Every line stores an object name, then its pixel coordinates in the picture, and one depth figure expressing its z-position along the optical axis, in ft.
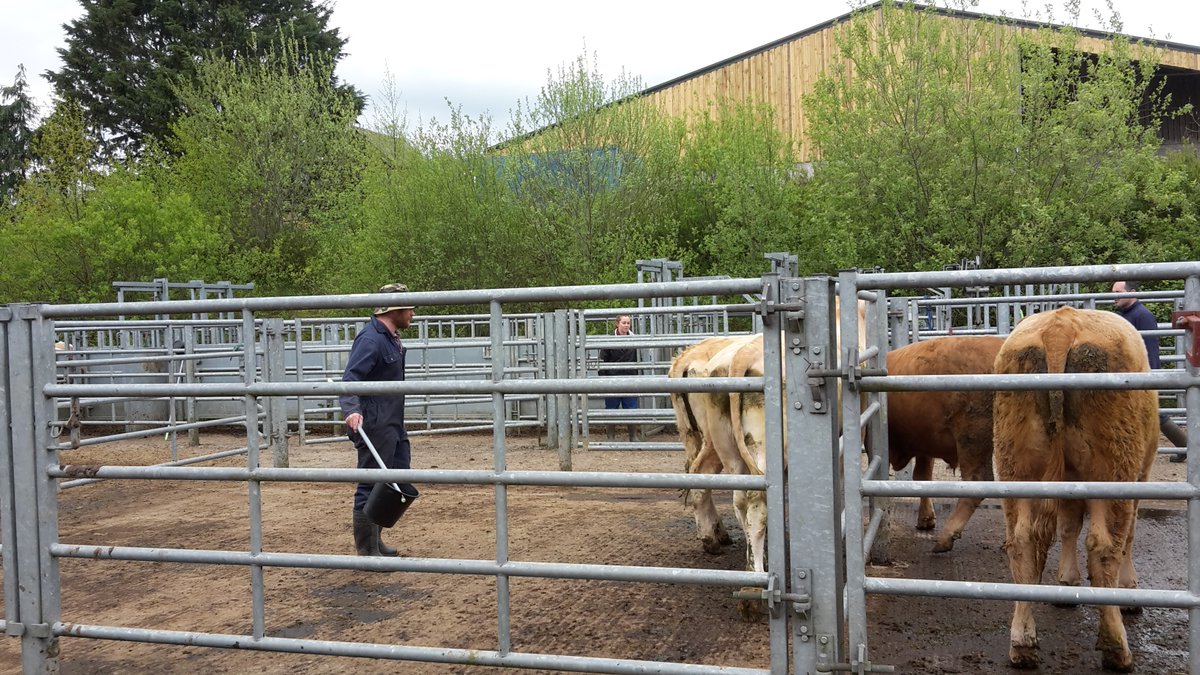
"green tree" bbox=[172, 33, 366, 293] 90.53
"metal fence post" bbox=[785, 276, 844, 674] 10.57
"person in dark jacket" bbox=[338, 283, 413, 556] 20.49
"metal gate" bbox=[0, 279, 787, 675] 11.19
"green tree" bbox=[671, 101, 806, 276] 68.74
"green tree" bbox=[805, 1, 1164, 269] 60.18
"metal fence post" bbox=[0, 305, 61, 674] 13.51
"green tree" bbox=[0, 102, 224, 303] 76.38
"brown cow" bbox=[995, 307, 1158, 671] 13.37
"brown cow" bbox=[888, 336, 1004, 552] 19.80
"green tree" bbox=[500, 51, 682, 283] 71.05
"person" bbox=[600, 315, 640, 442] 42.60
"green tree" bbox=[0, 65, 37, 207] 118.32
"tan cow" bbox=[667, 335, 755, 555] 19.90
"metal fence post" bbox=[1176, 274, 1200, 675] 9.69
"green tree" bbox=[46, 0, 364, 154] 107.86
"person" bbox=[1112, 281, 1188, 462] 27.50
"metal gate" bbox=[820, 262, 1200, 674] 9.80
